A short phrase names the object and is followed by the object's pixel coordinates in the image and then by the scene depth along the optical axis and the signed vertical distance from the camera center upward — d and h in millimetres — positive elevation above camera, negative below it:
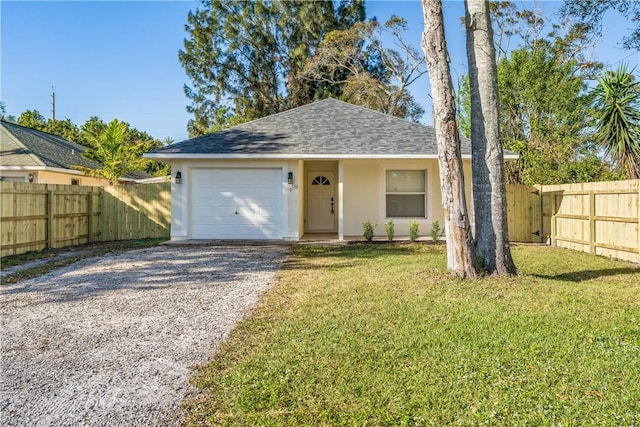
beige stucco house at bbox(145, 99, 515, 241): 11969 +1141
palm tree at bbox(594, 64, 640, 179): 10531 +2431
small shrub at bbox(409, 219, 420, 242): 11742 -417
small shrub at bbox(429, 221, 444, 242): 11766 -449
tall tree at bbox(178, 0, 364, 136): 28281 +11620
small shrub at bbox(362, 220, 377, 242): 11715 -441
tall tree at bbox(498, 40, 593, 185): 16453 +4747
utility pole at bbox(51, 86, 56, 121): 40991 +11102
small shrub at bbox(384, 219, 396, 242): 11797 -416
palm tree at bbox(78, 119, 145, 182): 16219 +2512
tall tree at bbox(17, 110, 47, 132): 31028 +7919
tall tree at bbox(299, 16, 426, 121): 24953 +9368
